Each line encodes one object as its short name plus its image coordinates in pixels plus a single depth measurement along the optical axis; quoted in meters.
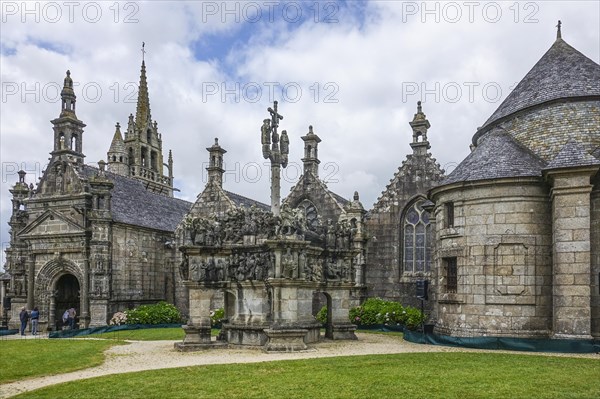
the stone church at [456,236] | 17.80
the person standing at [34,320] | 28.73
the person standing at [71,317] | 30.09
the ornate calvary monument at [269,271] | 17.11
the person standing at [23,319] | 29.57
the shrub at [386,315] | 25.67
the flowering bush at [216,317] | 27.16
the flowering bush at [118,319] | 29.48
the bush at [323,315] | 26.06
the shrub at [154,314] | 29.25
